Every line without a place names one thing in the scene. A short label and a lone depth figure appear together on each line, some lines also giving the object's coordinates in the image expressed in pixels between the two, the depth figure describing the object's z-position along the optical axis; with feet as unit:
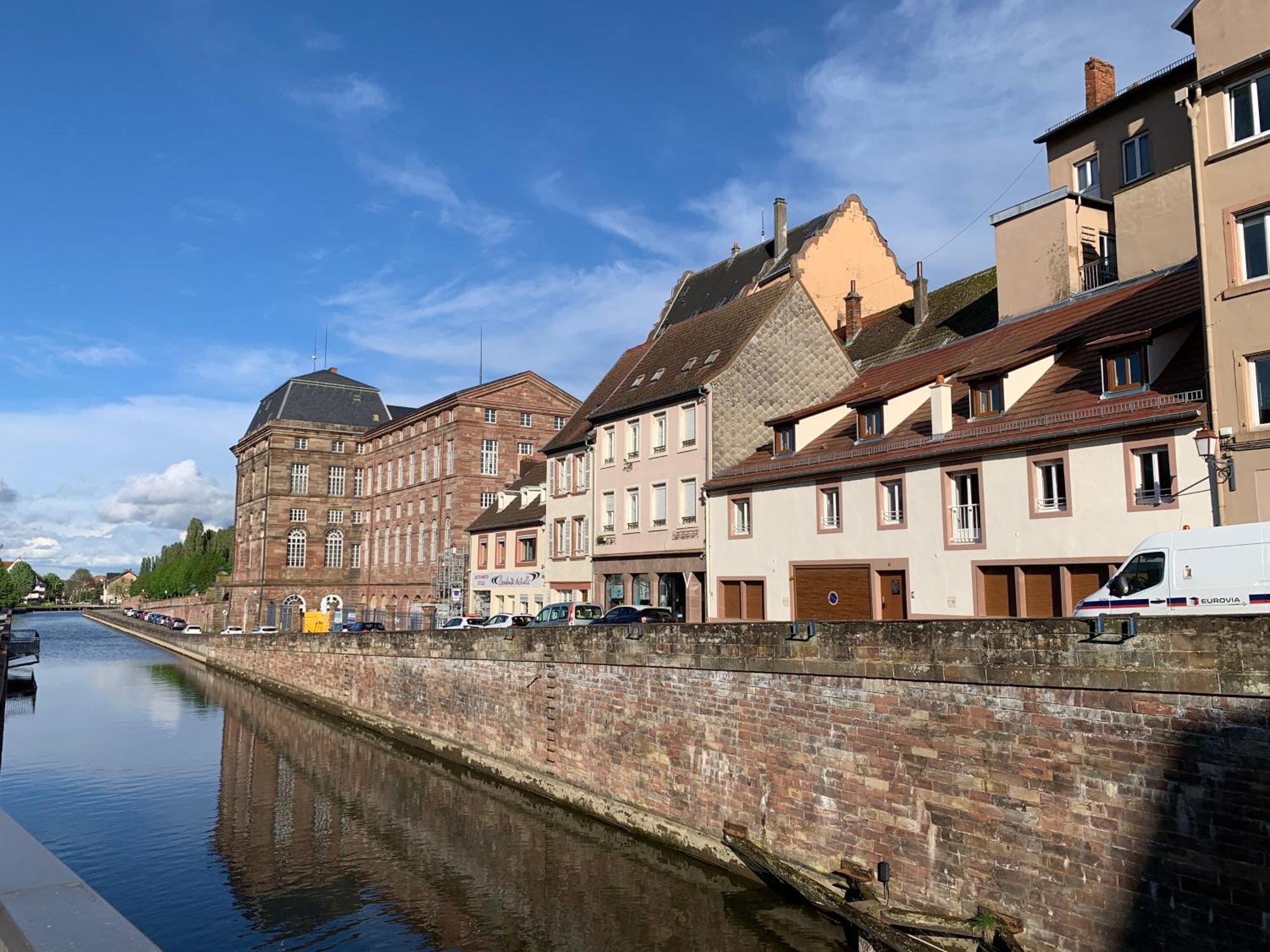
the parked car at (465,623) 137.69
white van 43.37
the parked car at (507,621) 122.01
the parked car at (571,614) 110.32
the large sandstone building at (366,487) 220.64
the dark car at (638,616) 99.35
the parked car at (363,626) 171.38
